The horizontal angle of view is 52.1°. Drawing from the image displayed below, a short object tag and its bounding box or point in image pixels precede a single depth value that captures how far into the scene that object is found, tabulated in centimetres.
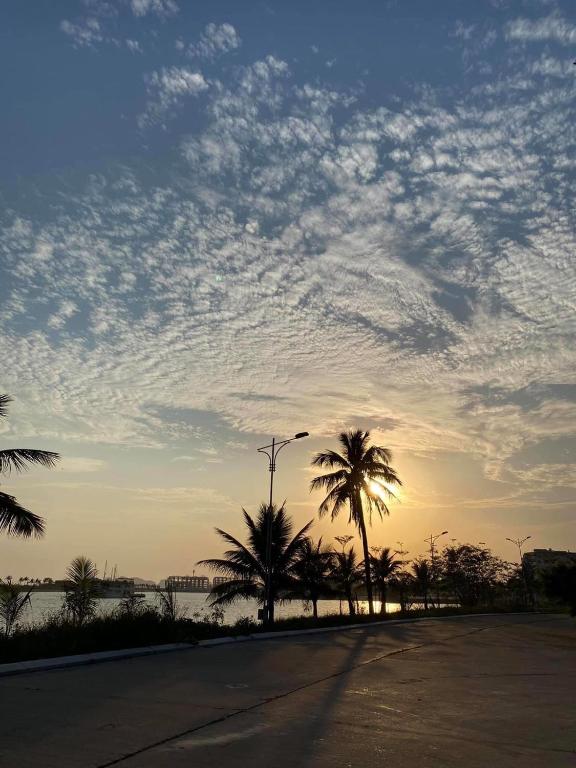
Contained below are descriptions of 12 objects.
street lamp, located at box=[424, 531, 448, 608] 6506
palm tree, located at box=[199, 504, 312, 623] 3212
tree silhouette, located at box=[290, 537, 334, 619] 3595
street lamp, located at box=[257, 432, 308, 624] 2733
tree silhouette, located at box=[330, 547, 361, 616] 4372
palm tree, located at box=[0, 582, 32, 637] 1772
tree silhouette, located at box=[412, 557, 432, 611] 6469
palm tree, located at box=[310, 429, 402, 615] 3684
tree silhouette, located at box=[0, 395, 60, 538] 1570
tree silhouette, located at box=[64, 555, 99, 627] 1983
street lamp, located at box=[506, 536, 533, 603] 7181
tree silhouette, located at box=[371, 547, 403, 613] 5184
